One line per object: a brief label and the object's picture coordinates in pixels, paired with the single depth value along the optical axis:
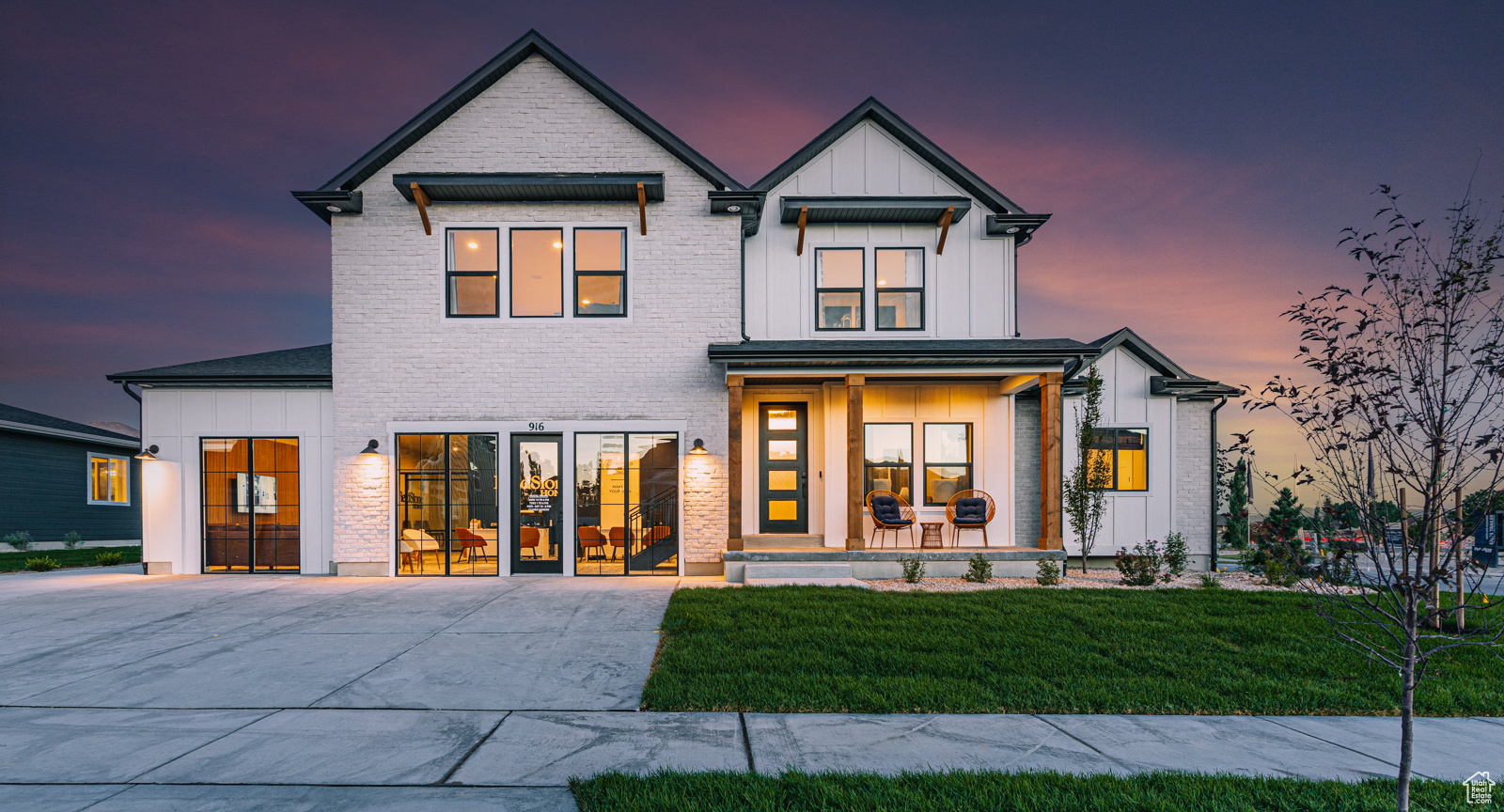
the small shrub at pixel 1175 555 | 10.60
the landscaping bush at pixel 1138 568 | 9.52
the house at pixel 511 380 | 10.59
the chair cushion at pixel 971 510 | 11.19
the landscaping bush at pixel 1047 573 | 9.46
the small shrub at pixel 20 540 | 16.52
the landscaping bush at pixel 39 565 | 12.52
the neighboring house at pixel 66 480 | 17.31
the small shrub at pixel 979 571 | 9.72
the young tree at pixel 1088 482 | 10.77
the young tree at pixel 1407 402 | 3.03
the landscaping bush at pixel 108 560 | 12.71
